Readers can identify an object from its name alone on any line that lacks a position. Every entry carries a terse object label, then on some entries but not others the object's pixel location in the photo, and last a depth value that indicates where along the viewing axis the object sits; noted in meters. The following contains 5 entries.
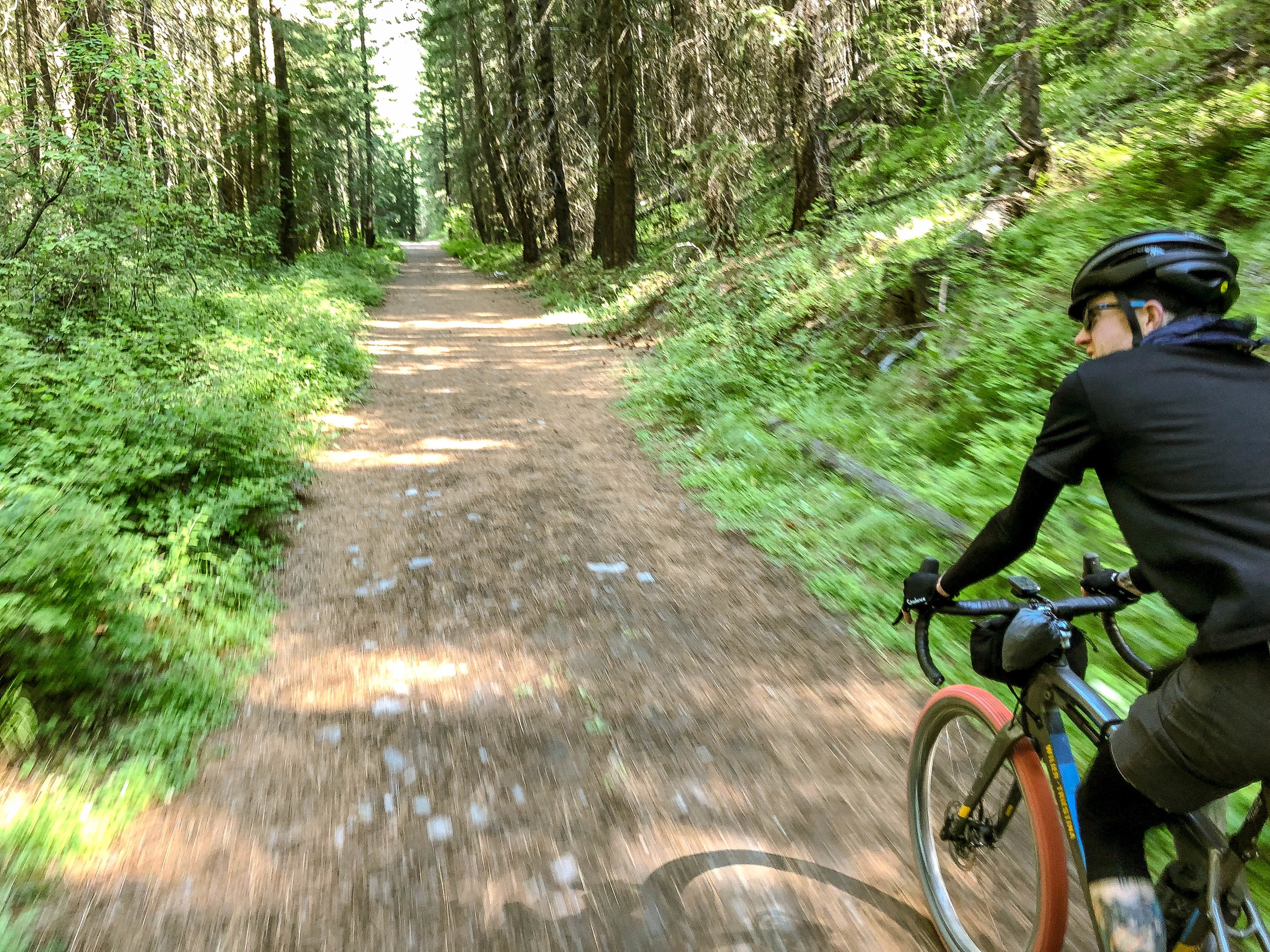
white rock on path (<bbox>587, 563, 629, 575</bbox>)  5.61
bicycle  1.62
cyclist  1.52
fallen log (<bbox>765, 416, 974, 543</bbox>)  5.16
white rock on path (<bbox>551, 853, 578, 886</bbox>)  2.88
